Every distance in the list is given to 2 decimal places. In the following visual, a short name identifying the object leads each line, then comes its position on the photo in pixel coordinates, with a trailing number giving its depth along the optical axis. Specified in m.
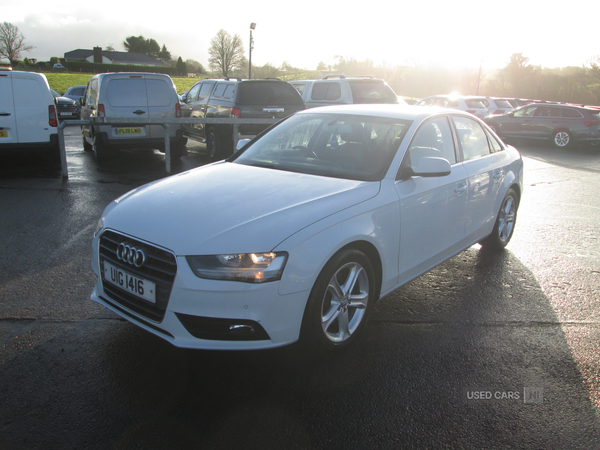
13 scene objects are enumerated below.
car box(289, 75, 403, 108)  12.60
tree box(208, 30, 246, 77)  81.12
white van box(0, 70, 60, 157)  8.86
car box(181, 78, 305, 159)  10.92
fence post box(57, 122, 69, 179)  8.71
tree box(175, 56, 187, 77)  87.38
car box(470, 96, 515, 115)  22.14
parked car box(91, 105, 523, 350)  2.68
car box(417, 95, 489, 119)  20.92
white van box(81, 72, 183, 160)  10.23
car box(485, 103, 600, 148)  16.08
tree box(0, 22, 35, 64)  81.44
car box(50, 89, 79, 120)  23.11
